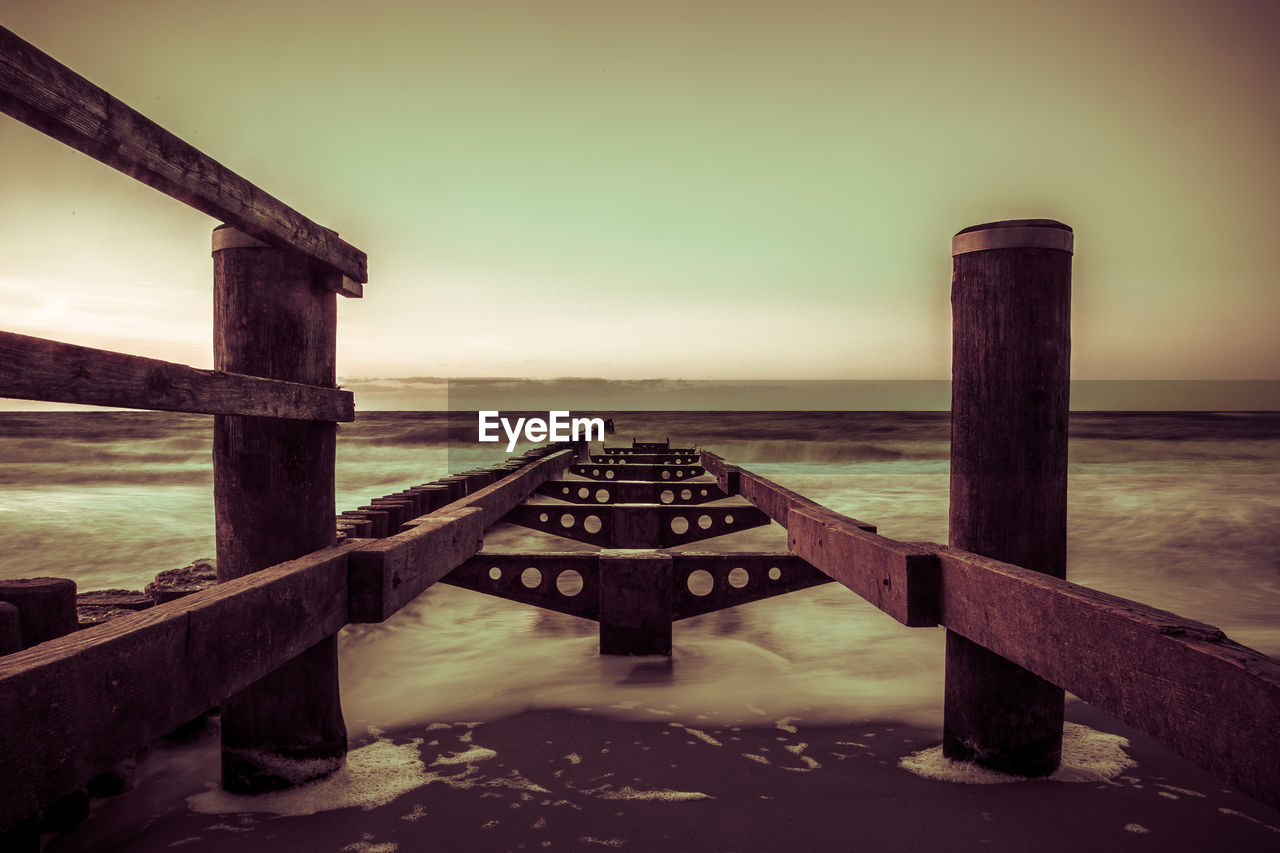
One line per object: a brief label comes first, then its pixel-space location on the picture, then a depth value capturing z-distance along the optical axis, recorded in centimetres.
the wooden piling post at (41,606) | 246
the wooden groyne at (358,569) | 136
